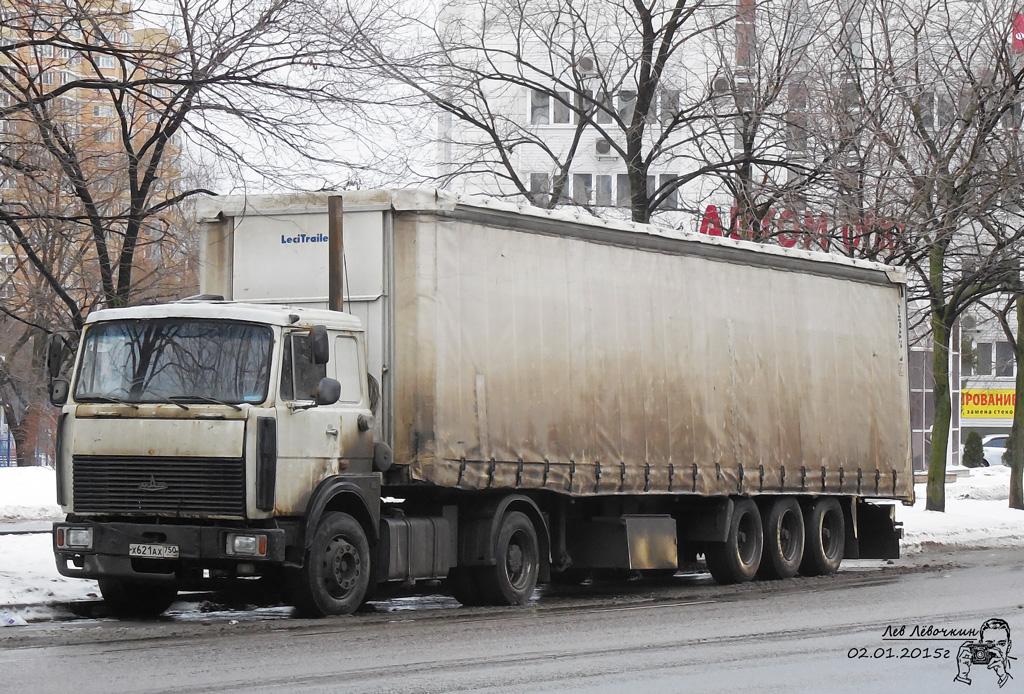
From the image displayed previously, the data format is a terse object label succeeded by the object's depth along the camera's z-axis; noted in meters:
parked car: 69.25
